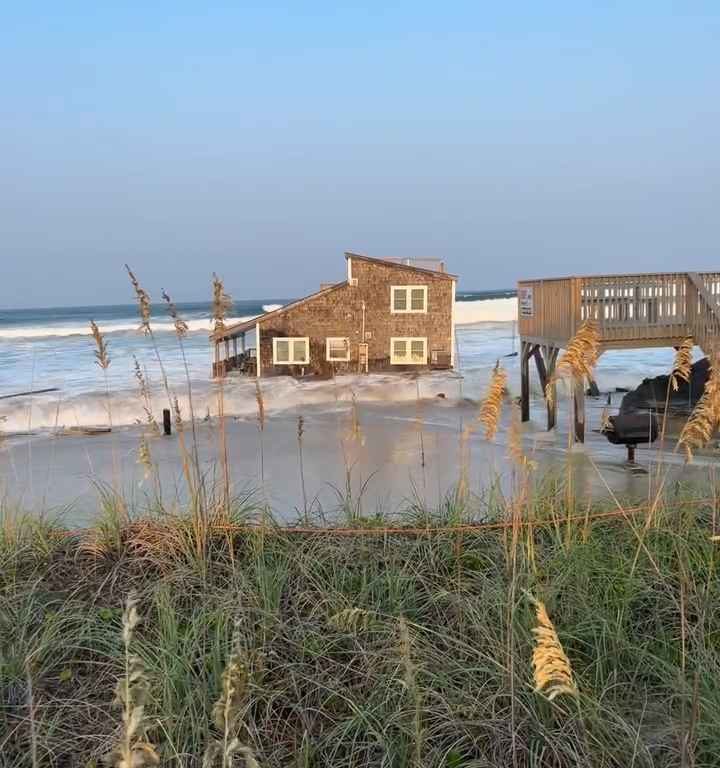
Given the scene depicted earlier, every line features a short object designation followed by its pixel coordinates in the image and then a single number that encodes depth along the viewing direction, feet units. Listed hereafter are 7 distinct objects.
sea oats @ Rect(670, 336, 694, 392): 14.04
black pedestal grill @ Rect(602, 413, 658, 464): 29.58
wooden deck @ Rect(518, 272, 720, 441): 38.29
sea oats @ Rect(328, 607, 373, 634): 11.14
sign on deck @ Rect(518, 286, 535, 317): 45.62
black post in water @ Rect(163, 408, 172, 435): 39.15
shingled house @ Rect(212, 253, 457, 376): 95.30
